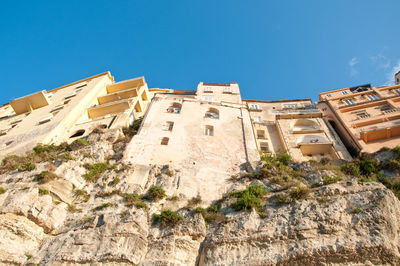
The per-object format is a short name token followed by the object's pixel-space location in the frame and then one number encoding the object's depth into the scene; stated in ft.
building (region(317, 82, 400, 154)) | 77.10
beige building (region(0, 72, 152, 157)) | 85.03
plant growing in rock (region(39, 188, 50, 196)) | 44.80
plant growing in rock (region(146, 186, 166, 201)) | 49.70
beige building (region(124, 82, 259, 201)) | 58.23
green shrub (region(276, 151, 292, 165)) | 65.41
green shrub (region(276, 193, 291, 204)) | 44.32
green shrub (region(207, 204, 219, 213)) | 47.27
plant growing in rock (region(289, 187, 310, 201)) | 44.55
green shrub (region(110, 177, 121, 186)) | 53.72
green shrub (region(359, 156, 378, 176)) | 61.57
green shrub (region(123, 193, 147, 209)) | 46.39
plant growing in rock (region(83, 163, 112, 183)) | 54.49
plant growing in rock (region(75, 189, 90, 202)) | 49.44
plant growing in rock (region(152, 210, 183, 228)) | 43.10
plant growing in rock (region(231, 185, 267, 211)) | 44.98
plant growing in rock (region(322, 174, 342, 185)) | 48.99
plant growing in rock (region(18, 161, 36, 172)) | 51.98
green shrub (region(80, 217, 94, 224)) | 42.68
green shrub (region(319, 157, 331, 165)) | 69.54
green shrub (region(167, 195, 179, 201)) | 50.34
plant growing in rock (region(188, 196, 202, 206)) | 49.73
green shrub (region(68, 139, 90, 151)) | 66.44
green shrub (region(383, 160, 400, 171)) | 58.90
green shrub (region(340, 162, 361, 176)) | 58.65
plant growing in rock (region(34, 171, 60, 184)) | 47.82
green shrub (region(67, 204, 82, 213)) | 45.96
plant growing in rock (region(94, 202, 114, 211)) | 46.26
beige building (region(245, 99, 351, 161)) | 77.87
